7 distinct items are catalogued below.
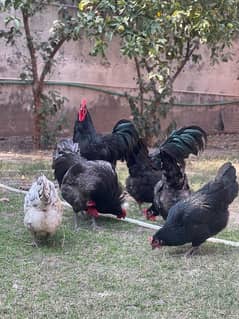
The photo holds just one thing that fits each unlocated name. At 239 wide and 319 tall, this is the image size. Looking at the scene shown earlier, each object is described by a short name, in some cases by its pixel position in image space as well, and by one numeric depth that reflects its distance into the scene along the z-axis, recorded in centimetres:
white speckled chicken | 540
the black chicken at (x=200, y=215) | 525
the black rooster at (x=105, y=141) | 732
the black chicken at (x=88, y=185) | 627
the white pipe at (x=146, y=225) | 572
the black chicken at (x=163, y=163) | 624
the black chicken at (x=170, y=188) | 617
